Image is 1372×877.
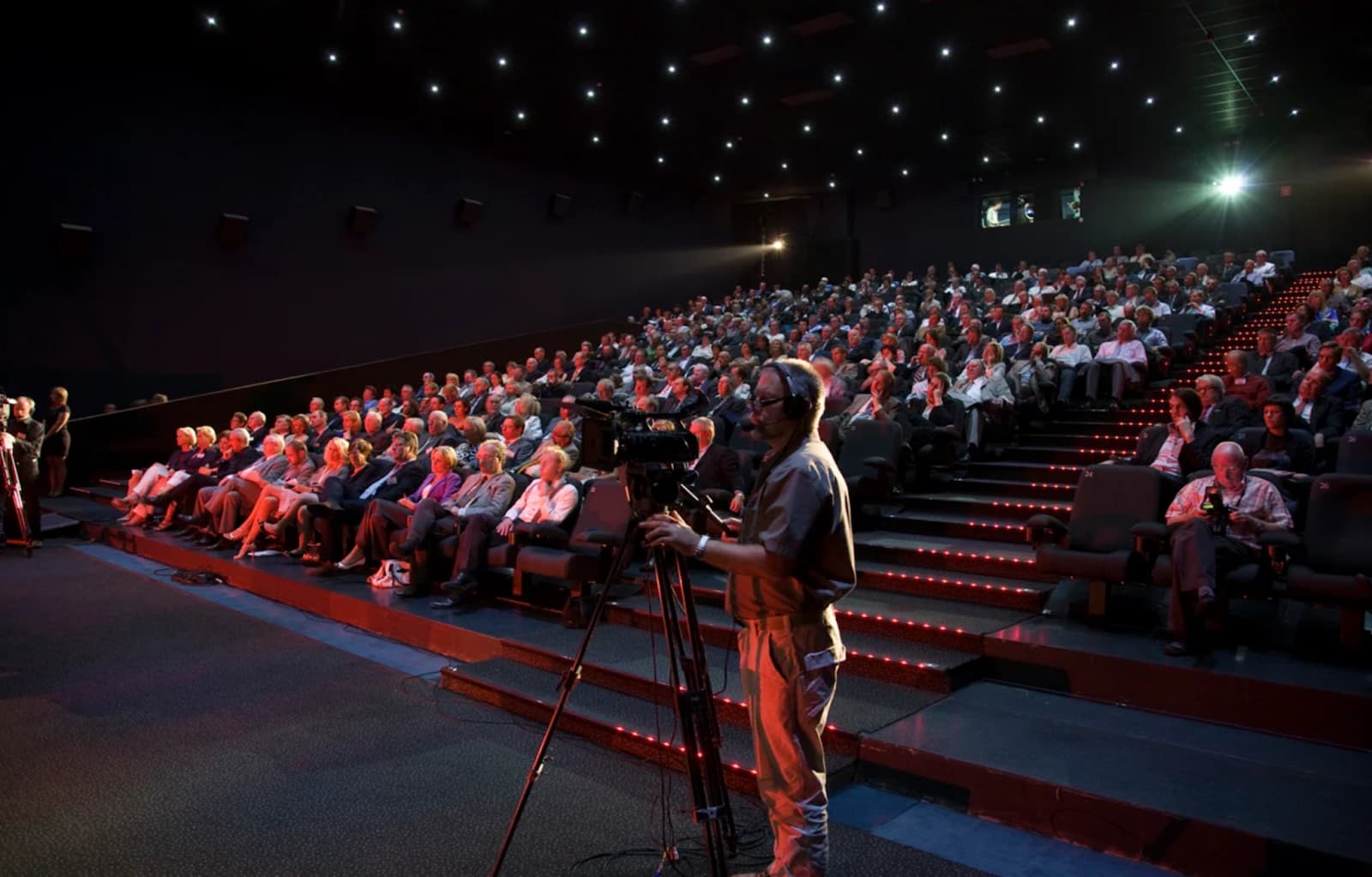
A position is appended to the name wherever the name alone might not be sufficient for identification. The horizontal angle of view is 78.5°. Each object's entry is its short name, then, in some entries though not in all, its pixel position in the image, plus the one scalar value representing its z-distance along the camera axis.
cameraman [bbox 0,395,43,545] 7.01
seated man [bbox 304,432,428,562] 5.55
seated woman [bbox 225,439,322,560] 6.14
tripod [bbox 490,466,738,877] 1.85
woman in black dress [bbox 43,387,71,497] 8.44
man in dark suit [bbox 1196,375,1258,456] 4.46
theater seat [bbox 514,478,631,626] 4.15
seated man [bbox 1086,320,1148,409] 6.44
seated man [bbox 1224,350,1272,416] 4.80
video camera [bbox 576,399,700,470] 1.86
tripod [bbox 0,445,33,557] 6.42
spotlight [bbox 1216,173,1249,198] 12.47
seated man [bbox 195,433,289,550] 6.49
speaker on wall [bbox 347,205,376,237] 11.23
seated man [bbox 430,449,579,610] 4.57
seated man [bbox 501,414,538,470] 6.16
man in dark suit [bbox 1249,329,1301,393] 5.71
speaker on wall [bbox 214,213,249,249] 10.05
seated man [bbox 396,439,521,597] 4.79
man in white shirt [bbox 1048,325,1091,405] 6.64
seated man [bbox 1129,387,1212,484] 4.24
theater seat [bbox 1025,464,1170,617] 3.47
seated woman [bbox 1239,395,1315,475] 4.02
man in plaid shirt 3.10
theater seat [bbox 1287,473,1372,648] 2.95
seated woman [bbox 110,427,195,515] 7.54
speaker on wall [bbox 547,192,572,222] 13.78
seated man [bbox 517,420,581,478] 5.48
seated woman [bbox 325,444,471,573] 5.17
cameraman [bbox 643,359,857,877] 1.68
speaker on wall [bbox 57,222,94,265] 8.93
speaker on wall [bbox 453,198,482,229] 12.45
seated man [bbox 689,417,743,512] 4.79
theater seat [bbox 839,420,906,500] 4.86
